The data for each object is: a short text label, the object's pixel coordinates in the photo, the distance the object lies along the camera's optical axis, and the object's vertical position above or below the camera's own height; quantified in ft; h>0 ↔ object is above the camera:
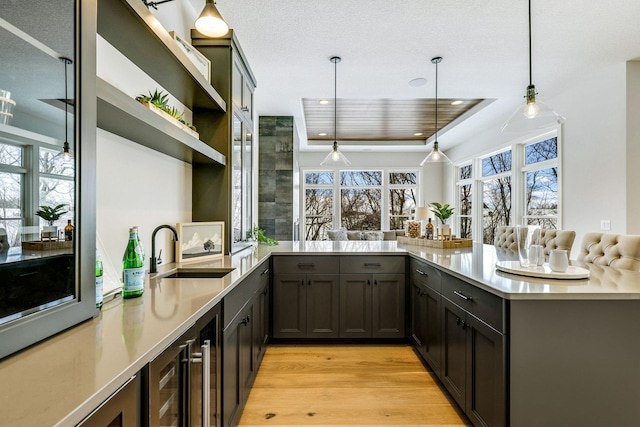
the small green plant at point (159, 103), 4.98 +1.75
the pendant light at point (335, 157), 12.82 +2.18
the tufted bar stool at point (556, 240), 8.36 -0.71
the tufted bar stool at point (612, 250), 6.59 -0.80
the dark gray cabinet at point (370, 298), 9.81 -2.54
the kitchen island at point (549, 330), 3.47 -1.58
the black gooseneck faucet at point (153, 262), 5.90 -0.89
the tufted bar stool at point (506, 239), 10.50 -0.89
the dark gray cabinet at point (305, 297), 9.78 -2.51
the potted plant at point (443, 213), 11.35 -0.01
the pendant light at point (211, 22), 5.19 +3.02
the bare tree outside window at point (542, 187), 15.21 +1.25
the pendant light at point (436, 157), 12.78 +2.16
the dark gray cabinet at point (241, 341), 5.06 -2.42
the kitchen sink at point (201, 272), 6.46 -1.17
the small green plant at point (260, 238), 12.06 -0.96
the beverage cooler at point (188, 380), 2.80 -1.72
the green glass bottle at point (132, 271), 4.25 -0.76
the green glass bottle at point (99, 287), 3.60 -0.82
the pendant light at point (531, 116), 6.89 +2.08
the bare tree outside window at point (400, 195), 27.71 +1.50
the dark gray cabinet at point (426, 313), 7.54 -2.54
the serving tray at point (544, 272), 5.35 -0.99
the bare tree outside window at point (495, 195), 19.39 +1.11
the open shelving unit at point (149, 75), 3.99 +2.48
